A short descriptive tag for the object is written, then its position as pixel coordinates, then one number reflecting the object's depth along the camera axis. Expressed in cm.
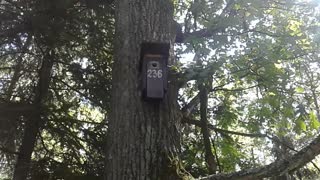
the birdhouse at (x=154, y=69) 280
